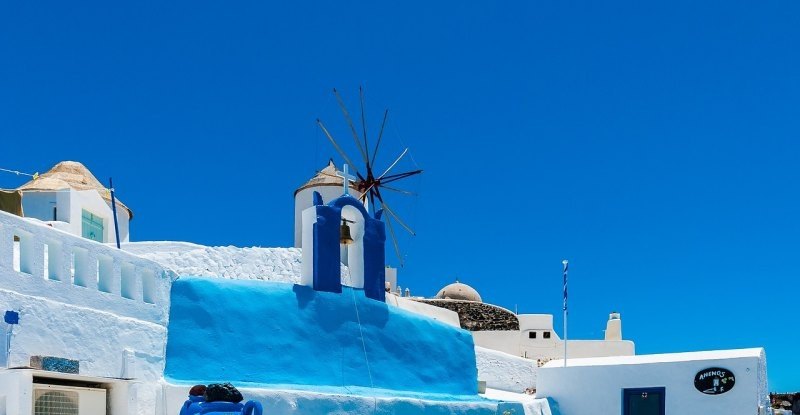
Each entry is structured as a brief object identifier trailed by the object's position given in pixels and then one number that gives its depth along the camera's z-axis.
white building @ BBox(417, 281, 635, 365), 32.72
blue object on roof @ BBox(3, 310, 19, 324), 12.51
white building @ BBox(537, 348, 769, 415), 20.92
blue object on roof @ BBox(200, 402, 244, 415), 11.54
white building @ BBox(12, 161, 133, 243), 22.06
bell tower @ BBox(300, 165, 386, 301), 19.05
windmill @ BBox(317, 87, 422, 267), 25.25
